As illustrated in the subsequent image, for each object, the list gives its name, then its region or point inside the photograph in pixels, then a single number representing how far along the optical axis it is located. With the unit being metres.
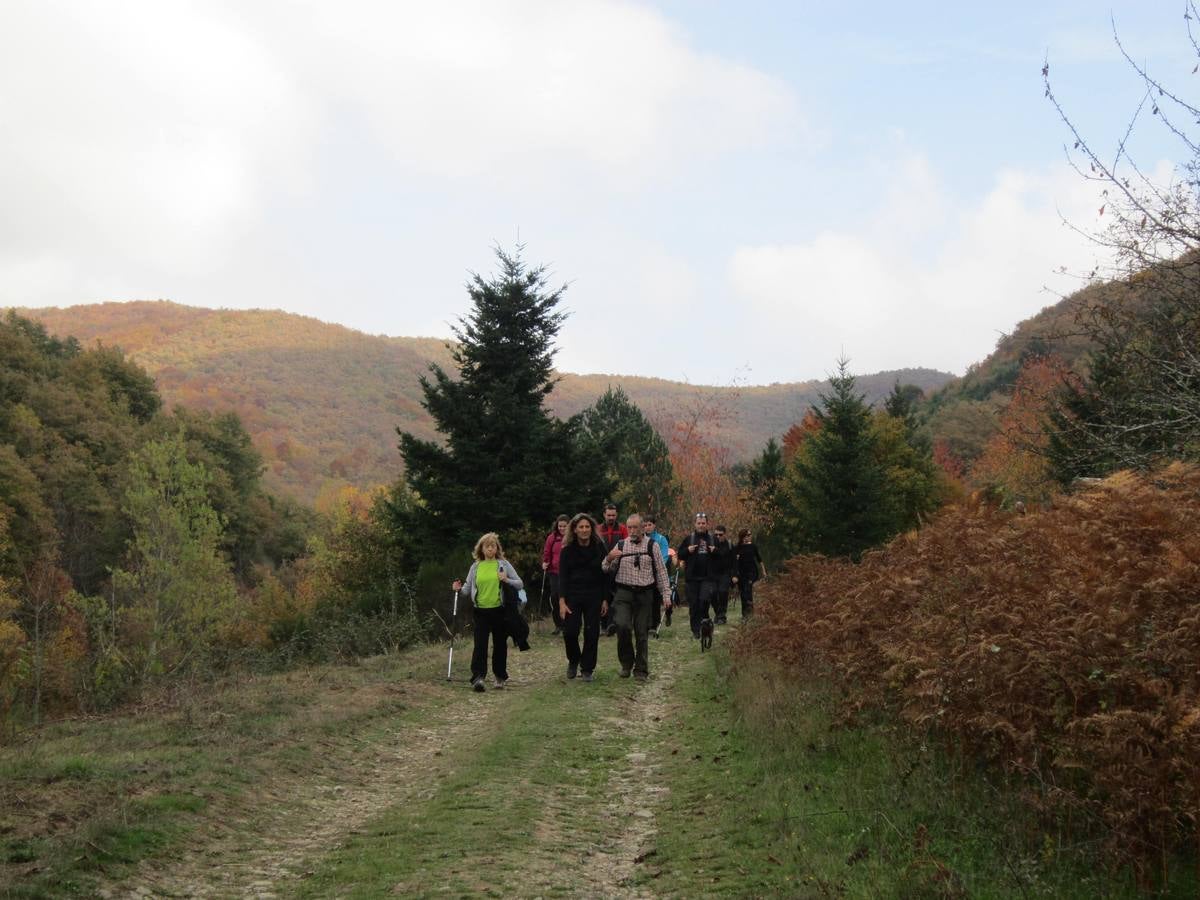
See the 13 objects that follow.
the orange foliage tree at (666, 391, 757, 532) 51.78
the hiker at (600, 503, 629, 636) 18.25
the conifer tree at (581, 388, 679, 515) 46.62
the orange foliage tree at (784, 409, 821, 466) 74.00
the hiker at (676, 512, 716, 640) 18.61
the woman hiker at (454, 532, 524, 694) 14.42
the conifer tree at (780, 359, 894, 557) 40.12
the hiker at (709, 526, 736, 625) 19.22
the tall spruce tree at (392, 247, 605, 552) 29.86
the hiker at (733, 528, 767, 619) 21.25
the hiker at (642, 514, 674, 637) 16.53
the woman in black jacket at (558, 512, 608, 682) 14.96
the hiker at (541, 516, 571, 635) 18.09
